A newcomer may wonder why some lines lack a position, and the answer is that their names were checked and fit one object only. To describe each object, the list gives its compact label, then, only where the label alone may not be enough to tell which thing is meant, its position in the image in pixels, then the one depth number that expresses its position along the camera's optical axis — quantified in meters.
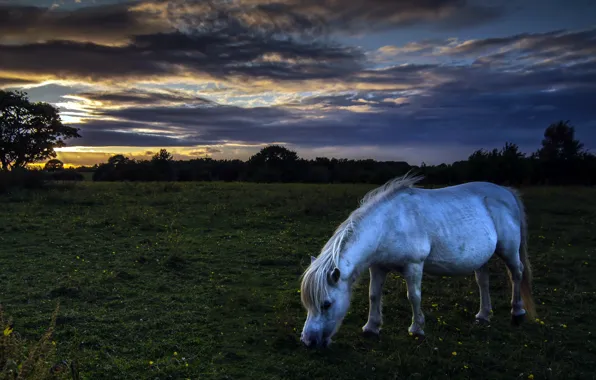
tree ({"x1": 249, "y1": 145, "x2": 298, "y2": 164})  53.94
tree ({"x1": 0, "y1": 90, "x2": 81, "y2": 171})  39.03
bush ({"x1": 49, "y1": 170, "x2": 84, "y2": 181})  28.20
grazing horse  5.35
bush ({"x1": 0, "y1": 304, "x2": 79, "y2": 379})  3.05
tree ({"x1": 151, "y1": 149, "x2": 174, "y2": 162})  49.22
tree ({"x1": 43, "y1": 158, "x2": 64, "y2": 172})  41.41
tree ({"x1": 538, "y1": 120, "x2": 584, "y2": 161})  39.03
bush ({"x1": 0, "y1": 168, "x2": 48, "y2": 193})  22.83
